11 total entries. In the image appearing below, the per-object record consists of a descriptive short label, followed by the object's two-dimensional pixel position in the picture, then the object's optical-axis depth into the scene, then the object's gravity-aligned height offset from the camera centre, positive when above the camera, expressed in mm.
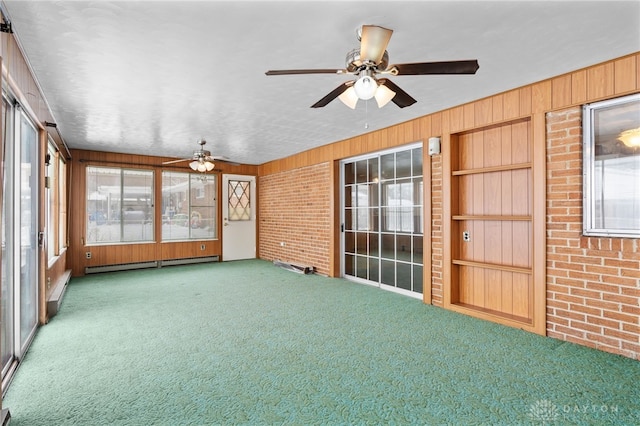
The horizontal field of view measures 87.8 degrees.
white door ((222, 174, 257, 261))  8203 -99
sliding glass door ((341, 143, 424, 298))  4766 -98
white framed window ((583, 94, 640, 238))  2797 +397
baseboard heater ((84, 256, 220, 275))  6584 -1100
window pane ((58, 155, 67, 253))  5535 +167
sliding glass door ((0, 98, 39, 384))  2586 -226
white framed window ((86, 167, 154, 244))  6711 +165
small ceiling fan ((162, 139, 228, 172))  5520 +902
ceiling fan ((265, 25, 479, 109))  1963 +942
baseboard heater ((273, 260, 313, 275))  6525 -1114
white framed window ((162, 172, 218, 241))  7520 +163
